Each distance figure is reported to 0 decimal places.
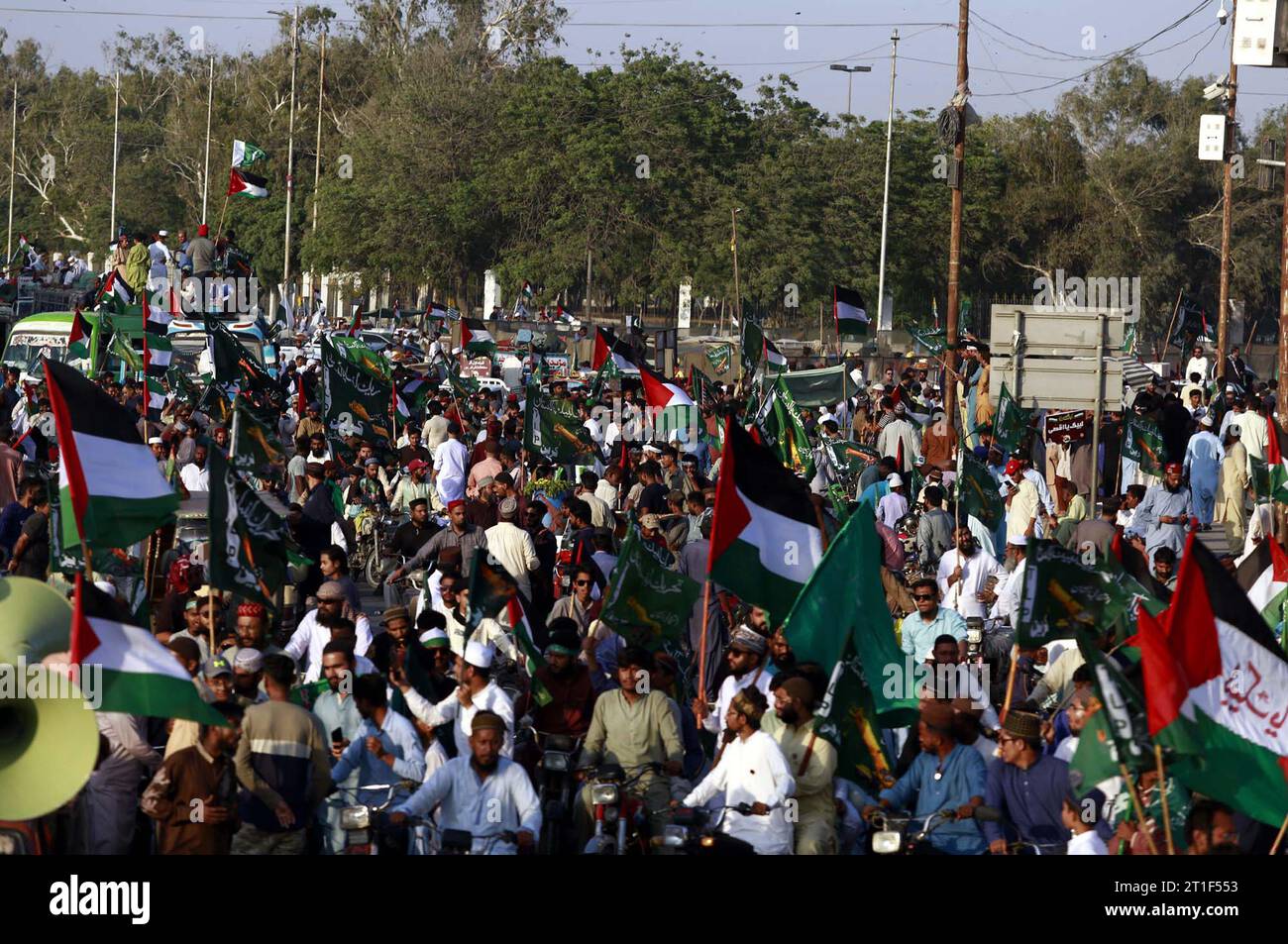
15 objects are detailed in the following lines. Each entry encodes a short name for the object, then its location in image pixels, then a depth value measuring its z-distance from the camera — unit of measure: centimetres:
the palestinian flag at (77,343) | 2784
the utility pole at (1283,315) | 2057
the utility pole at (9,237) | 9014
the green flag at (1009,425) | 2127
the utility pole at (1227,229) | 3550
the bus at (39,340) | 2862
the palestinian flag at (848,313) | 2825
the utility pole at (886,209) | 5406
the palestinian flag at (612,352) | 2745
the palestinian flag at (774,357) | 2938
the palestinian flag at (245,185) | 4084
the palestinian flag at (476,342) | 3594
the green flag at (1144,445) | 2083
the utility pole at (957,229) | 2759
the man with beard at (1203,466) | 2194
